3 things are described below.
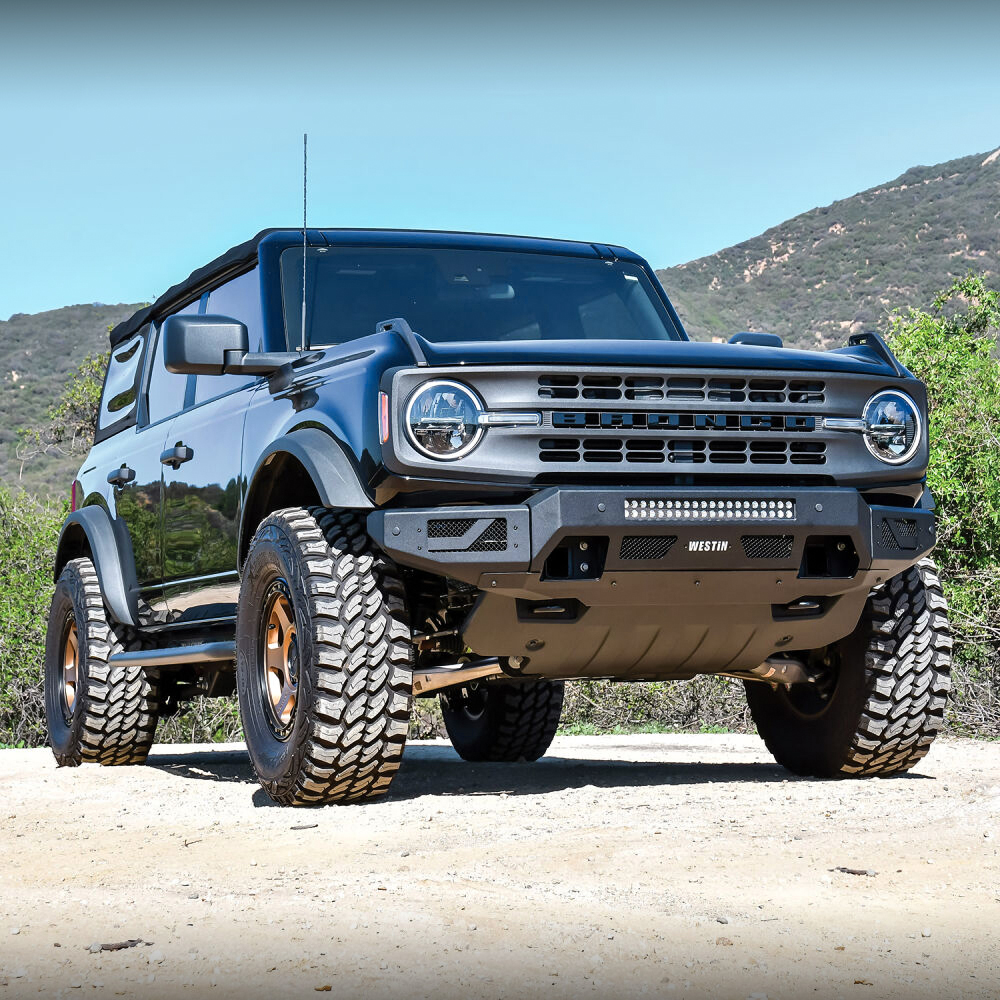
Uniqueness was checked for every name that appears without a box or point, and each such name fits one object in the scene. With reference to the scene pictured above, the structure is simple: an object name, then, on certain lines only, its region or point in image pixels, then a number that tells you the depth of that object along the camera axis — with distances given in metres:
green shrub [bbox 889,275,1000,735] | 14.36
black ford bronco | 5.16
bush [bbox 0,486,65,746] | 17.20
